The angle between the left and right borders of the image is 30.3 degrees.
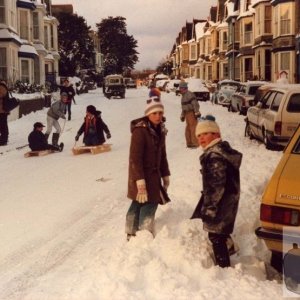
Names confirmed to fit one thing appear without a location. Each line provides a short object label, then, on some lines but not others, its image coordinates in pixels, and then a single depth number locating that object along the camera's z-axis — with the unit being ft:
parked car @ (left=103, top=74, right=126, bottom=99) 144.66
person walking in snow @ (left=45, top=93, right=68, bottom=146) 48.11
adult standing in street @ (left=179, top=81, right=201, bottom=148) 45.57
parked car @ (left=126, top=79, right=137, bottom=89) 250.98
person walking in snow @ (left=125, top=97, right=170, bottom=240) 19.13
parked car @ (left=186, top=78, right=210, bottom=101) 142.41
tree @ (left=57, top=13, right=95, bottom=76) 220.64
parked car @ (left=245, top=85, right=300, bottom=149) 41.27
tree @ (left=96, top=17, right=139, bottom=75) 296.30
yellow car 16.17
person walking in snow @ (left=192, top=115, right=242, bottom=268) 17.08
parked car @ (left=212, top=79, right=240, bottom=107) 109.19
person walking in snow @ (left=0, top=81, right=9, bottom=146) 52.65
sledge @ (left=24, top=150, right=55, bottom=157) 44.42
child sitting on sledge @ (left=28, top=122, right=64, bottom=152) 44.68
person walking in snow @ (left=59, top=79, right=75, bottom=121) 76.80
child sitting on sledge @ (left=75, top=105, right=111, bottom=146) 45.16
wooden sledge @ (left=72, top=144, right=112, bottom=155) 44.57
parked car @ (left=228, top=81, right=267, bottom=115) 82.94
